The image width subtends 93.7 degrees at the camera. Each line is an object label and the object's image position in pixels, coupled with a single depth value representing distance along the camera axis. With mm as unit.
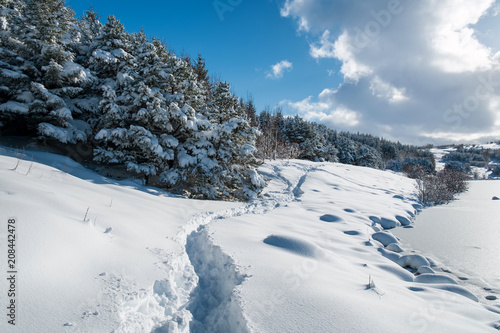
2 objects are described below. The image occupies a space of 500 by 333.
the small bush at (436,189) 16672
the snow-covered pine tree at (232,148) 11523
